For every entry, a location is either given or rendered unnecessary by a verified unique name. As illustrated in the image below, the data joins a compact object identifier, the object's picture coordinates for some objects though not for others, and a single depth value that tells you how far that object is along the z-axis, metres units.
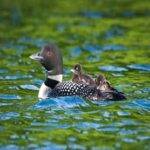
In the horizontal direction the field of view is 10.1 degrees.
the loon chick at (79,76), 13.89
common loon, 13.45
